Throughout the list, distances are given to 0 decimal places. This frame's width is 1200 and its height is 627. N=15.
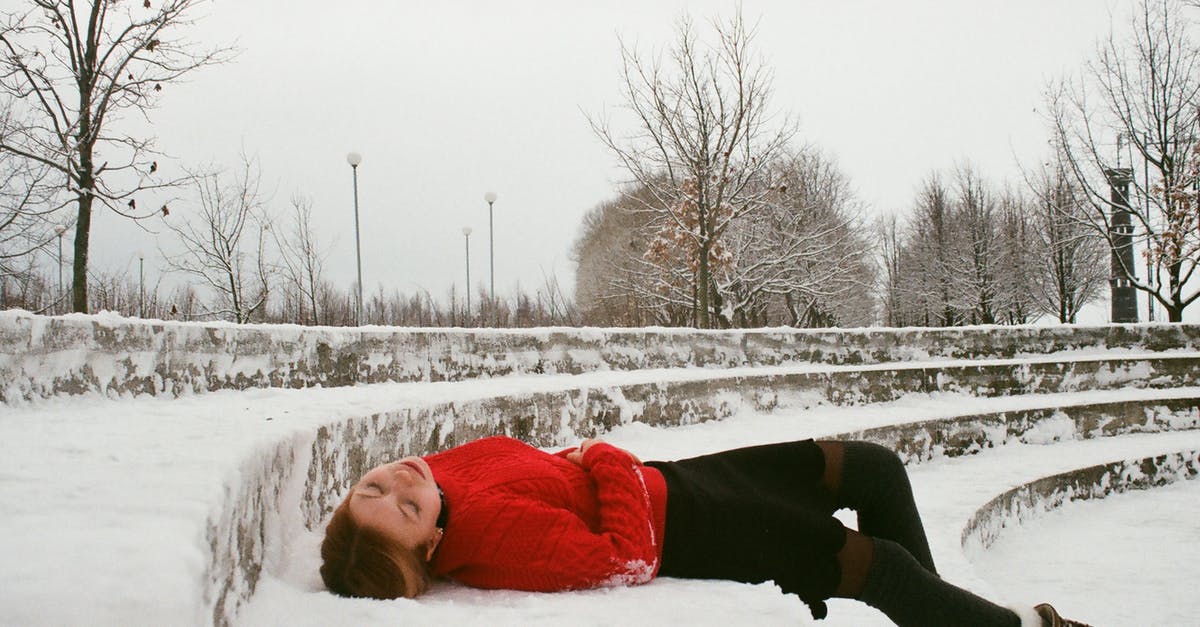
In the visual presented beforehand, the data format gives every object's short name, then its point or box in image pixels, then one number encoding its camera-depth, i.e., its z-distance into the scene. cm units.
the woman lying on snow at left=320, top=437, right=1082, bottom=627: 182
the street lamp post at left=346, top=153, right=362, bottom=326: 1561
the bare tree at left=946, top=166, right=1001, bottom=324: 3008
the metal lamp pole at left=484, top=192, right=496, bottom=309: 2042
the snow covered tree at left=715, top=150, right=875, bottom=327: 2231
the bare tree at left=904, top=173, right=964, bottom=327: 3128
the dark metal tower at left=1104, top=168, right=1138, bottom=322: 1426
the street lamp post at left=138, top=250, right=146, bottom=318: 1281
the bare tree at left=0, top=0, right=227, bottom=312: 994
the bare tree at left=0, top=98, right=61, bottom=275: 1102
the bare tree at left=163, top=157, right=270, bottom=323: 1562
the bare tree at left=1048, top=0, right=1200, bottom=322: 1327
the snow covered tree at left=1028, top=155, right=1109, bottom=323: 2353
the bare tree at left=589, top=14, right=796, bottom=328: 1264
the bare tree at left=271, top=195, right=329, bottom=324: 1687
